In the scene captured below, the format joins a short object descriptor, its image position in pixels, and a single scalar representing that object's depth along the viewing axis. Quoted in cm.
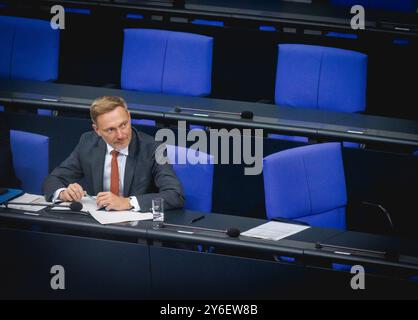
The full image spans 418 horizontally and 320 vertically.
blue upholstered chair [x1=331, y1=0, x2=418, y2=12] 1556
